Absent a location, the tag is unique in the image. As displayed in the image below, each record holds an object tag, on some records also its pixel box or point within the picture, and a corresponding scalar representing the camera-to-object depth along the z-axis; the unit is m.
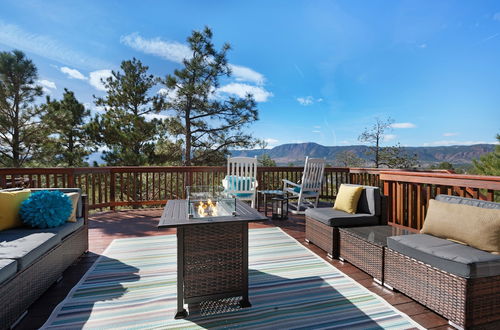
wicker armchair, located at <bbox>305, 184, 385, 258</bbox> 2.77
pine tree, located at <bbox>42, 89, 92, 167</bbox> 9.67
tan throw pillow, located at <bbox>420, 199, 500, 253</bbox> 1.71
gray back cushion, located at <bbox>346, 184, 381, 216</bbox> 2.89
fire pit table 1.73
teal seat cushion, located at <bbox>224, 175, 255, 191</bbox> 4.63
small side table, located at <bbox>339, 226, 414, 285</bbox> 2.19
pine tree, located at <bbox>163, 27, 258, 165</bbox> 9.77
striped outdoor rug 1.65
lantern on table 4.54
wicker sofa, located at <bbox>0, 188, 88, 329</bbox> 1.52
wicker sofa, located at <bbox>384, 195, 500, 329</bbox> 1.52
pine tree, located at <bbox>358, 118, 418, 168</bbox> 12.48
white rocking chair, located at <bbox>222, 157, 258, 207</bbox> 4.54
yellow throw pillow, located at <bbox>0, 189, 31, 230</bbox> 2.24
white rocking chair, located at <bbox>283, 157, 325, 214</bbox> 4.76
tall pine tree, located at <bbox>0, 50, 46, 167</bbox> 8.83
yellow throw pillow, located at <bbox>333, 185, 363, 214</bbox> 3.00
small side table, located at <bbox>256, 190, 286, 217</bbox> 4.66
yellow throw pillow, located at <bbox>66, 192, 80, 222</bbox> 2.63
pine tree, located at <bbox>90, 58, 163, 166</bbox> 10.27
